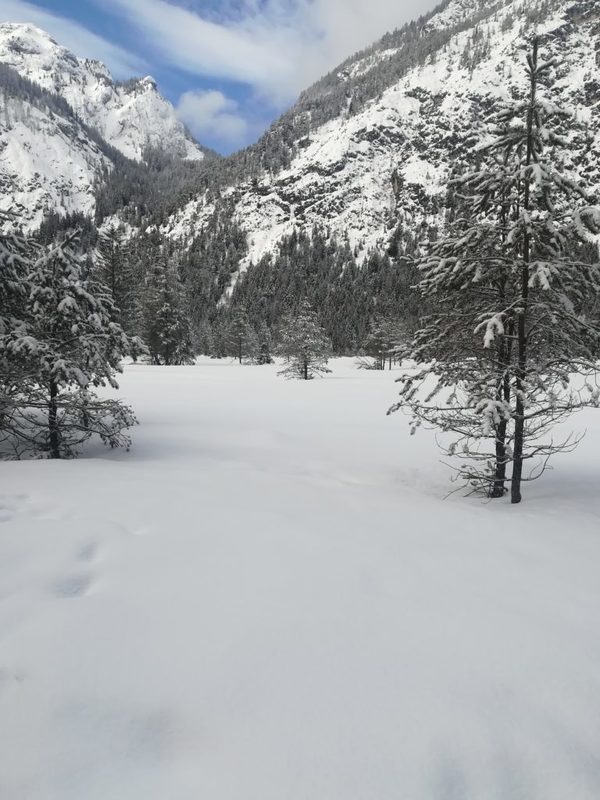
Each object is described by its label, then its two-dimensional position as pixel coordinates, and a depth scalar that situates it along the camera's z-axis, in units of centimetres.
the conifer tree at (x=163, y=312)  4144
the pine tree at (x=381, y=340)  5897
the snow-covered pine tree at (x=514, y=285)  679
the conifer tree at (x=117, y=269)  3469
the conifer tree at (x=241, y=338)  6856
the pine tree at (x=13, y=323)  882
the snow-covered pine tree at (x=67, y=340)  926
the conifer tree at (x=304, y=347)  3934
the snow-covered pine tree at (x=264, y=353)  6525
